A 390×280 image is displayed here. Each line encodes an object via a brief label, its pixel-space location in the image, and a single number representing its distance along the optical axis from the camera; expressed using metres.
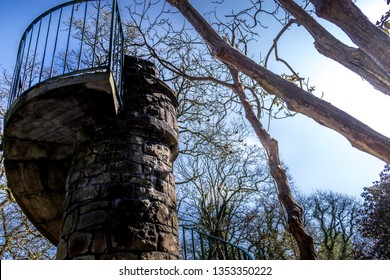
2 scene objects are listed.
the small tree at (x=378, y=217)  11.50
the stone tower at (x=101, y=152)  3.36
